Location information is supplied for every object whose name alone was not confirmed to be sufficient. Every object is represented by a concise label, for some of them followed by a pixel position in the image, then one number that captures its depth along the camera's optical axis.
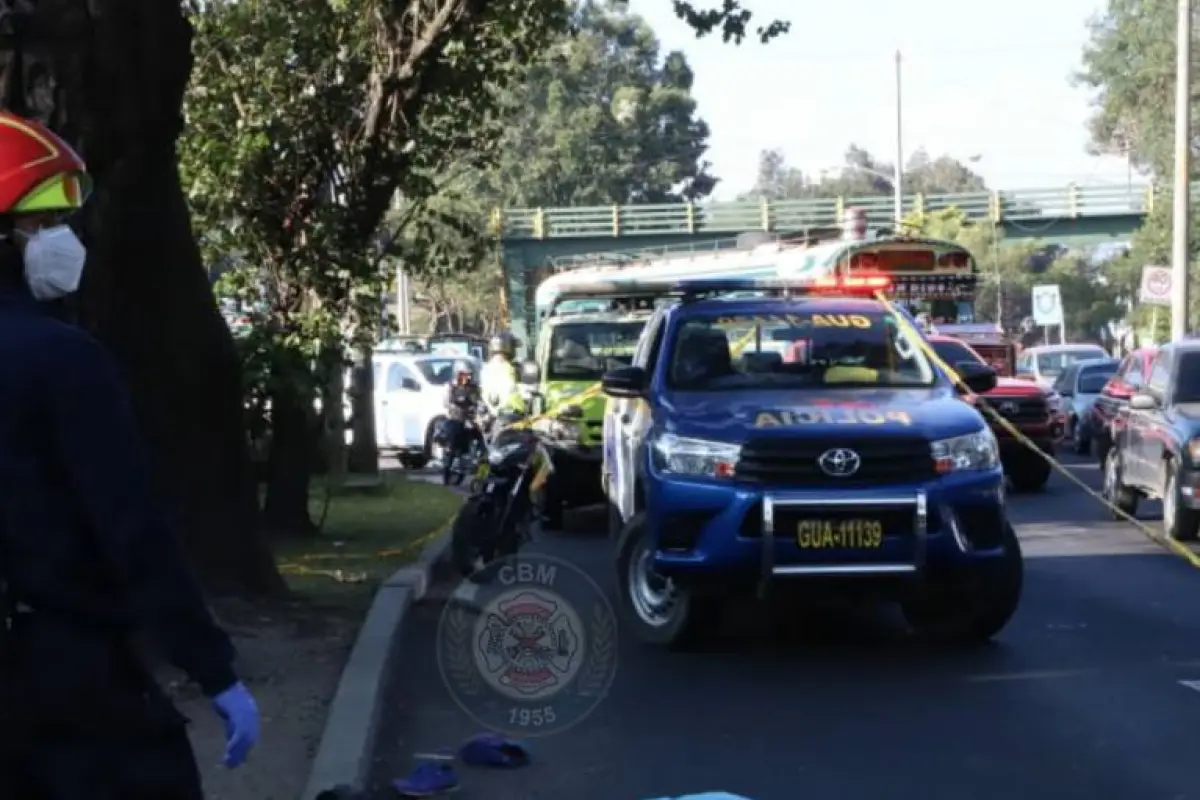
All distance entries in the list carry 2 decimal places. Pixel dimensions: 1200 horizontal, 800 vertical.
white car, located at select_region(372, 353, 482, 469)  31.53
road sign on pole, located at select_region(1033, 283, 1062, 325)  54.25
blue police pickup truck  10.06
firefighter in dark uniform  3.55
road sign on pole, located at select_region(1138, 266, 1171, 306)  36.06
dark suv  15.67
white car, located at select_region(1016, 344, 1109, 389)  37.69
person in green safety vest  16.62
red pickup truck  22.31
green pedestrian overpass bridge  54.41
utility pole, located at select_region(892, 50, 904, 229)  54.59
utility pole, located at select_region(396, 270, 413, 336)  55.69
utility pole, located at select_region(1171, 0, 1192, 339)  32.66
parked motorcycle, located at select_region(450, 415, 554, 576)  12.94
